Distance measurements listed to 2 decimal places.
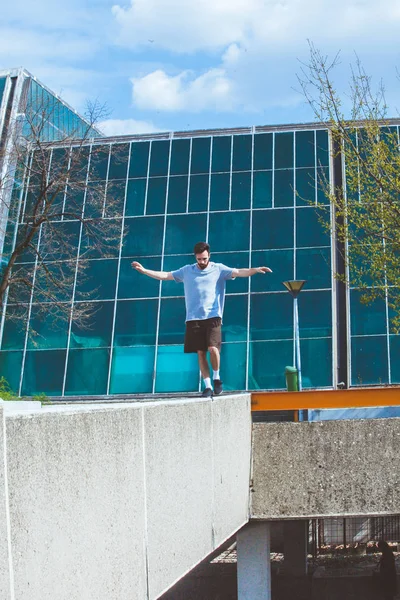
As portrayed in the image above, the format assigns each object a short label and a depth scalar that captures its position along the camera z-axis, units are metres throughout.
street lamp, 20.58
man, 9.49
